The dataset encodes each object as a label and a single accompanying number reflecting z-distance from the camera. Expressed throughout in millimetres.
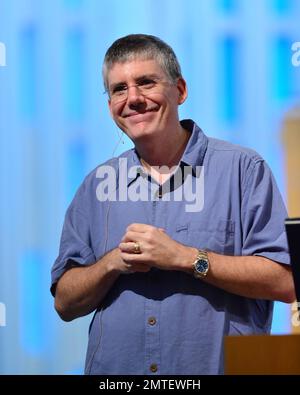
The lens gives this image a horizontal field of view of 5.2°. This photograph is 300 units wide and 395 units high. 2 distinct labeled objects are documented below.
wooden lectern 6394
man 6765
